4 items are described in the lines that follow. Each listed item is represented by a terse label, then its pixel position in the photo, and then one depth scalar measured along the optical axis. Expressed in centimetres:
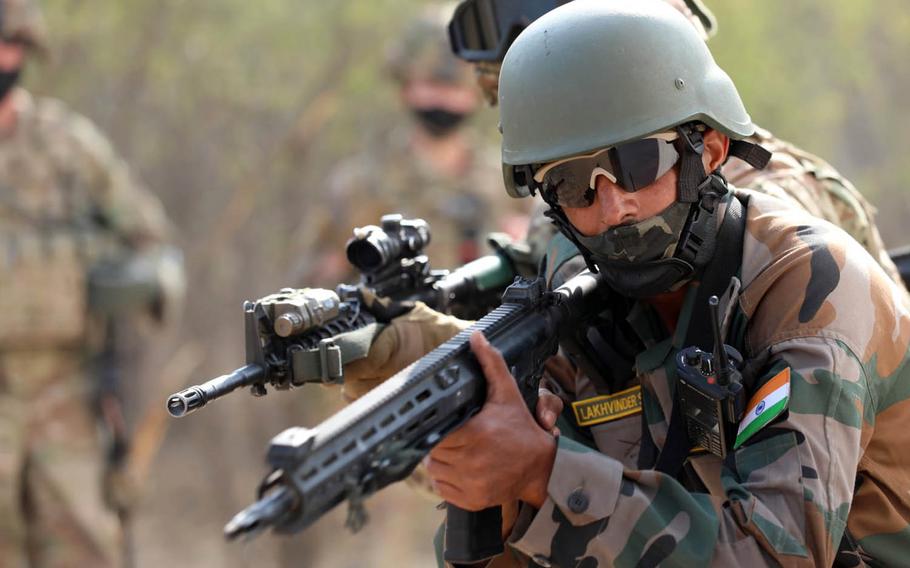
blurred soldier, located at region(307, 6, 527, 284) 1858
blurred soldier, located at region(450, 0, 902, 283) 826
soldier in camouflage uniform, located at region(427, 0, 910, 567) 556
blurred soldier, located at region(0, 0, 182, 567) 1514
